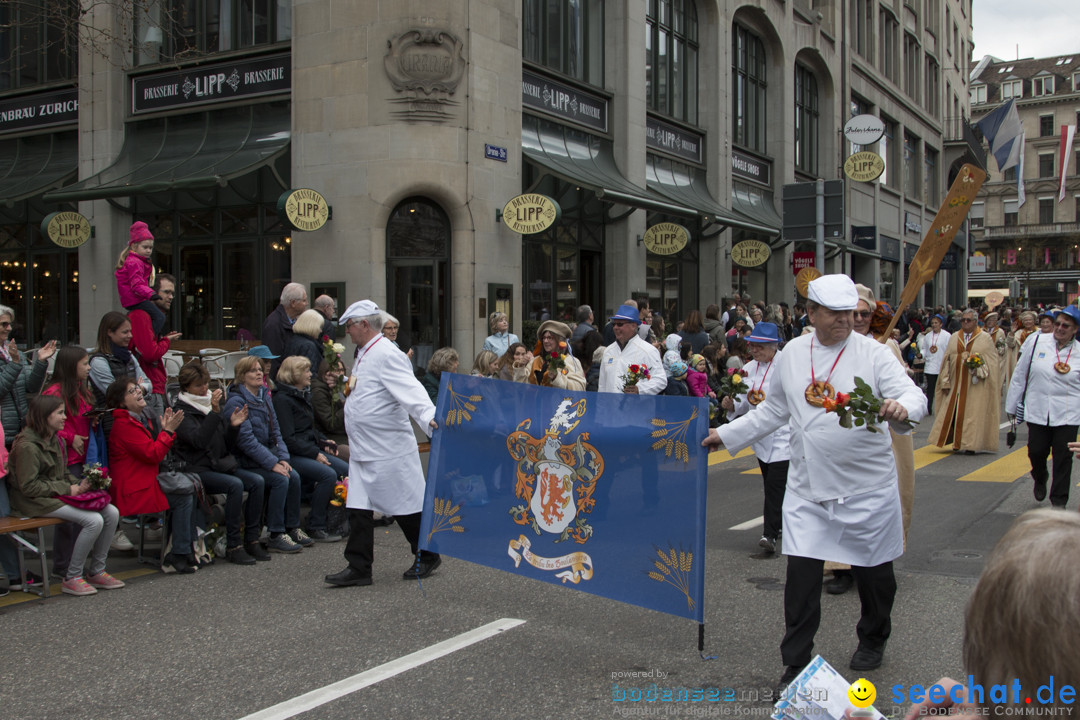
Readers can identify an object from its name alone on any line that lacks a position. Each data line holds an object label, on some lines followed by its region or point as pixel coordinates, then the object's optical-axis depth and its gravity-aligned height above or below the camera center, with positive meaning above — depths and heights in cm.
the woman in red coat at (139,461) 704 -95
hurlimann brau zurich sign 2184 +539
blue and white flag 4294 +942
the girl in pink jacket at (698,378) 1118 -49
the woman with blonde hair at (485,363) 1041 -30
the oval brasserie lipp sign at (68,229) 1980 +227
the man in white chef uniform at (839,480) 459 -71
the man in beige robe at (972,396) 1291 -82
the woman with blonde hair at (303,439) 838 -93
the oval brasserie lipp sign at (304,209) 1639 +227
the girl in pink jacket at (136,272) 827 +57
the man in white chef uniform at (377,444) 674 -79
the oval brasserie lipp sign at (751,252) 2609 +238
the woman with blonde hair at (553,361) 871 -23
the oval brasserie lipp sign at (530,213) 1731 +231
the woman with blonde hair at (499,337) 1370 -1
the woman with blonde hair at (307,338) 952 -2
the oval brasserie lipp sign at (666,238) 2155 +229
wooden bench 639 -135
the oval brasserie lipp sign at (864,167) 2433 +447
